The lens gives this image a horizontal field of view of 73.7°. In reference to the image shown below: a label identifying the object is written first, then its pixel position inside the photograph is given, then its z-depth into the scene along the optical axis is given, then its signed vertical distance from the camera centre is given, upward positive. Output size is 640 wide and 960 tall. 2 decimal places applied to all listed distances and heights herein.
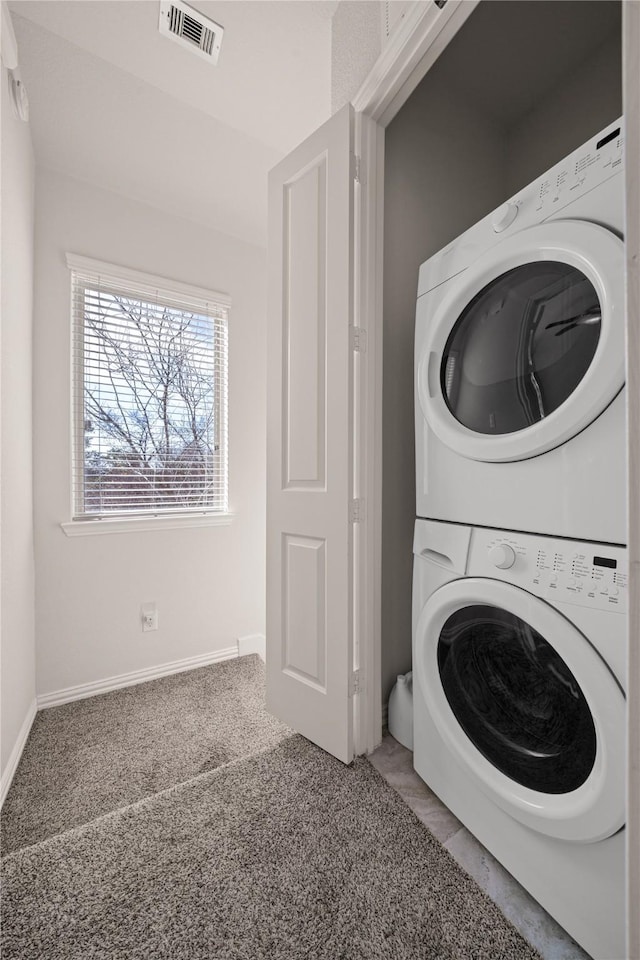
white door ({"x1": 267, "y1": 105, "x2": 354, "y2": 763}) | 1.43 +0.15
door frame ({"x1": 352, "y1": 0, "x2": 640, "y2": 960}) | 1.23 +0.74
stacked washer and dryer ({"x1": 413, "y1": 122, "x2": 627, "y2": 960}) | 0.79 -0.14
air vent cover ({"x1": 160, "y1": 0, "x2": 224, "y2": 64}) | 1.45 +1.60
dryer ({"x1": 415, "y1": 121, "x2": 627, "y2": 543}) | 0.80 +0.27
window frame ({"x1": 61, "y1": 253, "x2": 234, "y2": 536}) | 2.19 +0.51
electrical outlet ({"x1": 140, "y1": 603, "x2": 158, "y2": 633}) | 2.36 -0.76
